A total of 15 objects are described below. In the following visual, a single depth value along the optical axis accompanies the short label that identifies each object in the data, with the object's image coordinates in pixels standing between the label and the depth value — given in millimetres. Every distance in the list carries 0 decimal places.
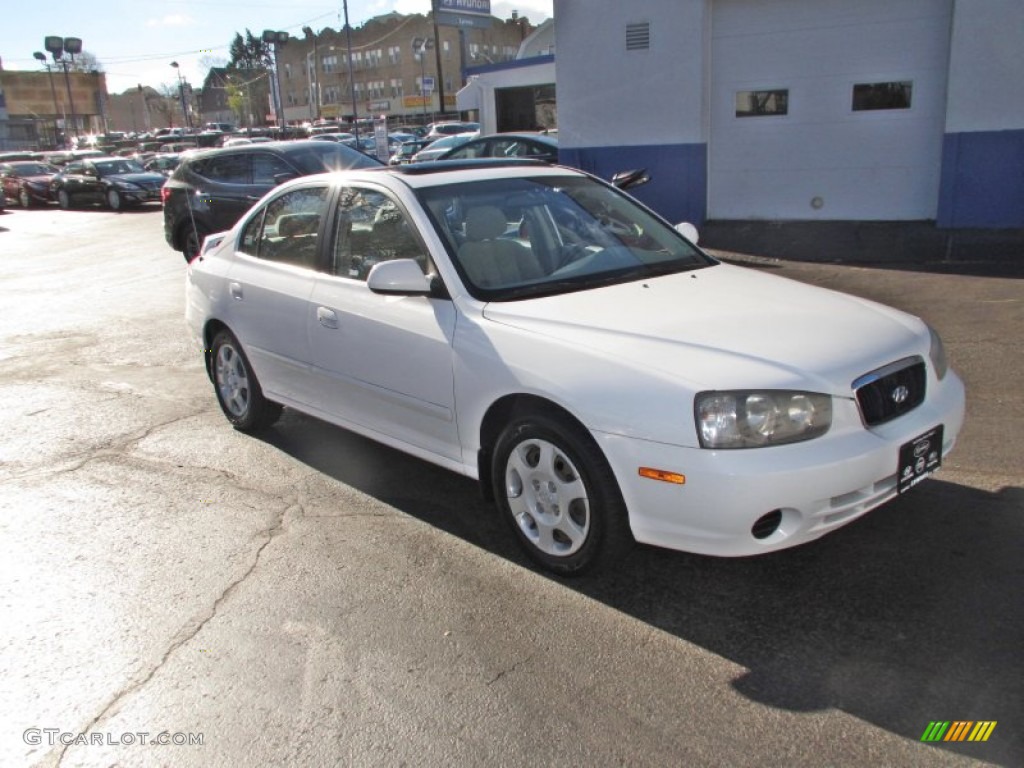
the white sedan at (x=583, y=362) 3131
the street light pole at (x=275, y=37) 40219
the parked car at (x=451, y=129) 40406
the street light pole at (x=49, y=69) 72506
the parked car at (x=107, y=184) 24422
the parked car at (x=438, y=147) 25641
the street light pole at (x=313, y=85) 99375
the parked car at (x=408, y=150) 29622
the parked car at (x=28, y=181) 27938
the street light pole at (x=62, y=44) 62906
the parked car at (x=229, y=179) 12438
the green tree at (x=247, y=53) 122438
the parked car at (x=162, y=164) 32625
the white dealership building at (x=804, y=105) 10242
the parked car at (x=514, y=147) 15125
